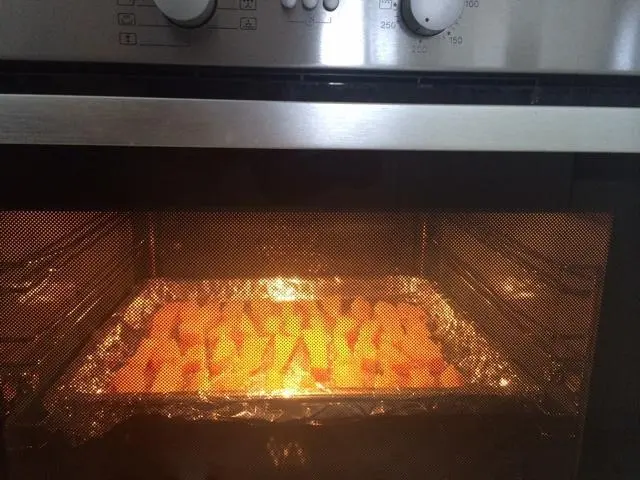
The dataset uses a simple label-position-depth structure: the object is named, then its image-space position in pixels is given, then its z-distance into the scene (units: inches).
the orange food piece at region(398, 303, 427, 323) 25.0
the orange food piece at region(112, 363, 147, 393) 24.0
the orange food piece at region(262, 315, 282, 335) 24.9
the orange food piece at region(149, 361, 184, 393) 24.3
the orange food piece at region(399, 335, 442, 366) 25.0
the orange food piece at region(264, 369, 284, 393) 25.1
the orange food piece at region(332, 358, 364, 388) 25.4
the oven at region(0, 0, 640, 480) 18.8
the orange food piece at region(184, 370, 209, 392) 24.7
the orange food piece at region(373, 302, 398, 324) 24.7
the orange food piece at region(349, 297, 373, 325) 24.7
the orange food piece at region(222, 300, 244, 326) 24.1
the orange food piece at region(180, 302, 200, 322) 24.2
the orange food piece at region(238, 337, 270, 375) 25.1
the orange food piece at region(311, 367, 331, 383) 25.7
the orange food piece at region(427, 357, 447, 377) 25.0
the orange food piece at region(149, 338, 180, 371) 24.3
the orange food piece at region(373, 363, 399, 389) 24.6
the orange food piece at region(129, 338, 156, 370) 24.4
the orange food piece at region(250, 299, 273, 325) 24.3
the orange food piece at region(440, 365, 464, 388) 24.6
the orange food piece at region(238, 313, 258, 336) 24.8
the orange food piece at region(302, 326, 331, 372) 25.7
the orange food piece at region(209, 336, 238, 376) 25.1
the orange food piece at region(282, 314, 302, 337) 25.2
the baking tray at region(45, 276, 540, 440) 23.1
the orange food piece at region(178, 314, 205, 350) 24.5
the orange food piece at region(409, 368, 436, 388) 24.6
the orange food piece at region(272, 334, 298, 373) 25.2
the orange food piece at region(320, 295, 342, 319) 24.6
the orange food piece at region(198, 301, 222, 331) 24.5
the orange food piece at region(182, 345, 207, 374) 24.6
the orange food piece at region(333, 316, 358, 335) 25.5
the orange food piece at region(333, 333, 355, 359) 25.8
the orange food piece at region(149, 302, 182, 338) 24.3
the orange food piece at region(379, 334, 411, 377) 25.1
